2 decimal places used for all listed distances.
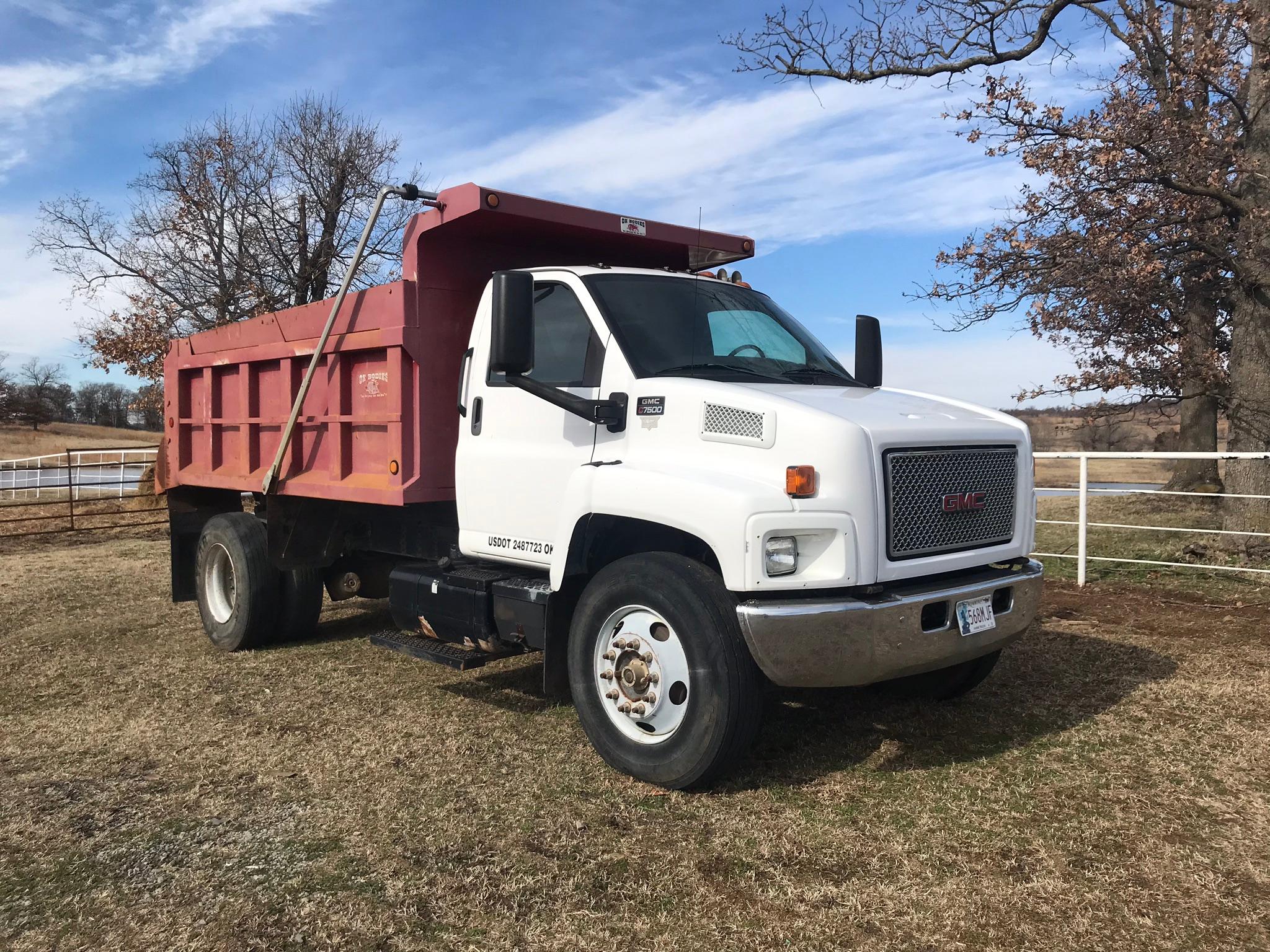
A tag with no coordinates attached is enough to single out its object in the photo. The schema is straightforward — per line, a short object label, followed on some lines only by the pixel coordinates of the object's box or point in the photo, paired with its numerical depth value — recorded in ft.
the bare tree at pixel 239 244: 73.00
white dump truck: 13.16
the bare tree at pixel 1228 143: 34.01
